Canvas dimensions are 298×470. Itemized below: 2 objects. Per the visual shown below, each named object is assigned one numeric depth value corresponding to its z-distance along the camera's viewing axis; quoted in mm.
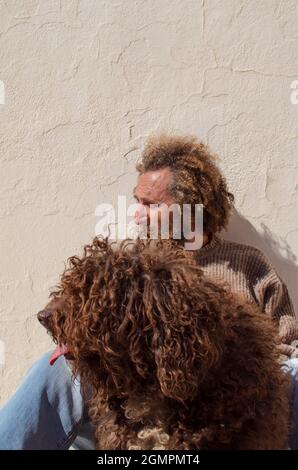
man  2553
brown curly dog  1572
